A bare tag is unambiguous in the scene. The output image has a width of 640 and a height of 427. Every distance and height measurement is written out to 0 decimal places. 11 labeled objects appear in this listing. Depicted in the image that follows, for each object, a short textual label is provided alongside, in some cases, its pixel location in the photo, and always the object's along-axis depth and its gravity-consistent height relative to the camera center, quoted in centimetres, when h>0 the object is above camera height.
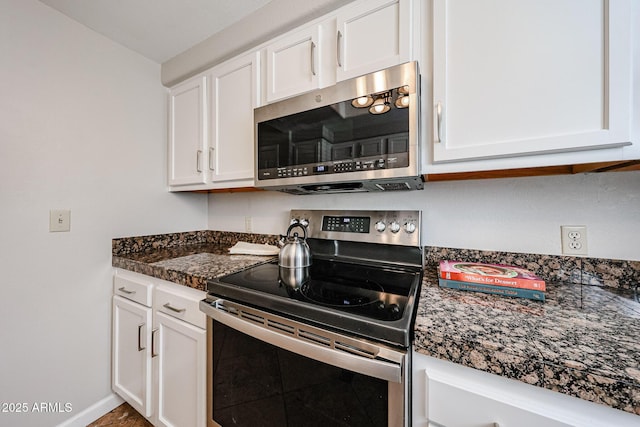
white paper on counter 149 -23
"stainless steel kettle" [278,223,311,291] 119 -22
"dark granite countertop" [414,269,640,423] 44 -28
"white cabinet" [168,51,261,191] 137 +54
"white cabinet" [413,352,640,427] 47 -40
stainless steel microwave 88 +32
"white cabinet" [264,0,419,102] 95 +73
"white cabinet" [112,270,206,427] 106 -67
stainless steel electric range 63 -38
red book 78 -21
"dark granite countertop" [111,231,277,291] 113 -26
